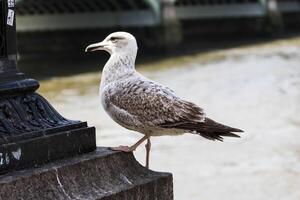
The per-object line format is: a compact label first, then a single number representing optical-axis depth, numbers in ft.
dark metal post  11.76
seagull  13.17
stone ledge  10.93
